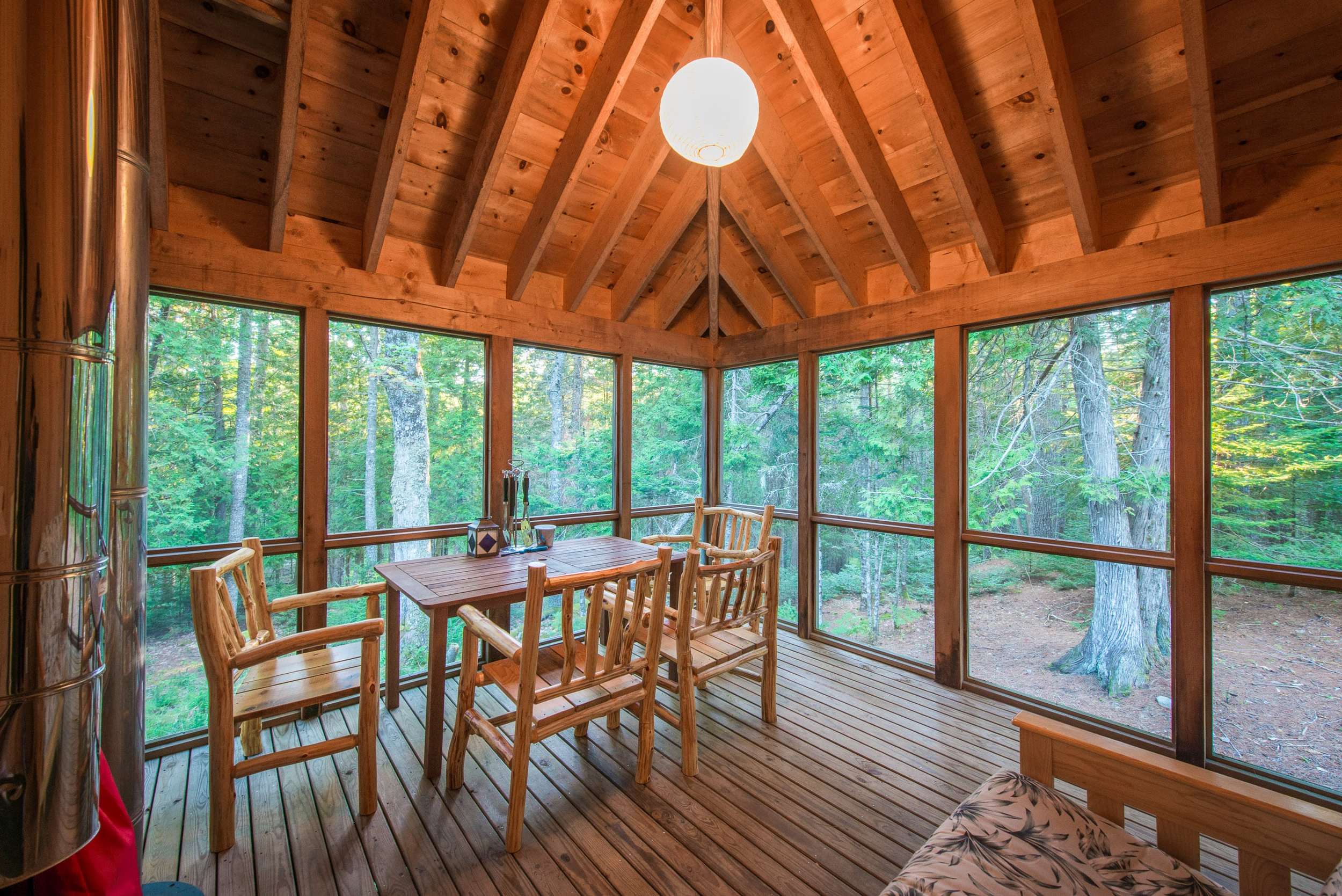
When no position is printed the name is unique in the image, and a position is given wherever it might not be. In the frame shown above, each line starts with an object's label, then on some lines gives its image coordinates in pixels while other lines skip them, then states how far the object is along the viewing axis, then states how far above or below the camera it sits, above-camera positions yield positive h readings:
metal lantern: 3.13 -0.51
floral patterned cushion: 1.24 -1.00
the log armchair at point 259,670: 1.84 -0.92
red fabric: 1.16 -0.94
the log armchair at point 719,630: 2.43 -0.90
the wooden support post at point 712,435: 4.92 +0.16
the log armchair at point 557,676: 1.94 -0.92
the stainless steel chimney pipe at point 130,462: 1.67 -0.03
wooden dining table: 2.30 -0.62
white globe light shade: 1.98 +1.30
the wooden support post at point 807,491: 4.23 -0.30
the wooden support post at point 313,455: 2.96 -0.02
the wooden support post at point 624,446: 4.34 +0.05
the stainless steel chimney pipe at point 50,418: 1.06 +0.07
